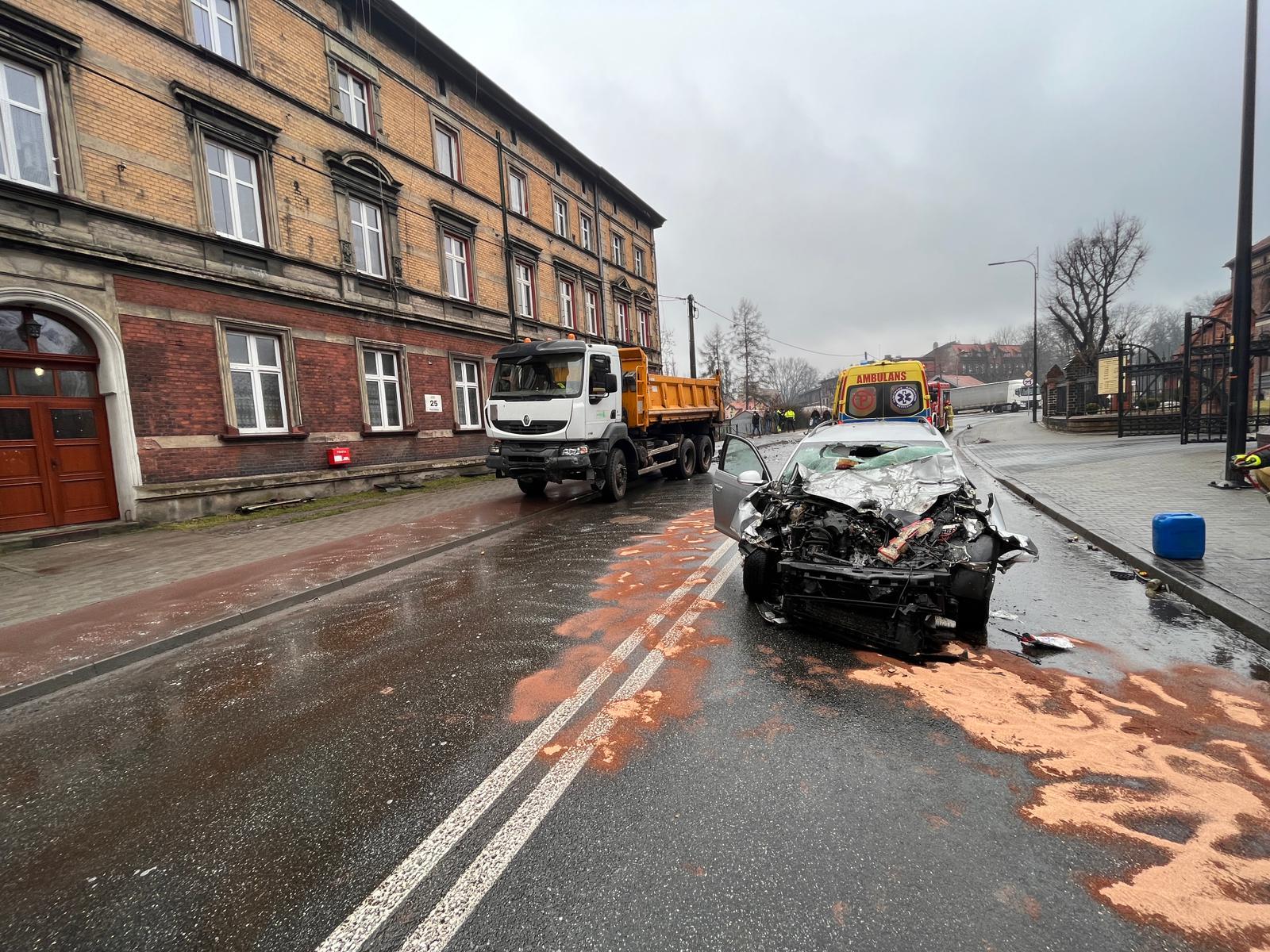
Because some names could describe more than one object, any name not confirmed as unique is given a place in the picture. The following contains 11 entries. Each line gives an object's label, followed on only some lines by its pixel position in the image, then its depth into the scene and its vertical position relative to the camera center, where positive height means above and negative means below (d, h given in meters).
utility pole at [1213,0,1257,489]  8.77 +1.55
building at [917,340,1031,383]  94.44 +7.89
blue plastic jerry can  5.55 -1.32
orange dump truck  10.69 +0.28
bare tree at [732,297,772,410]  45.75 +5.34
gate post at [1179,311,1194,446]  14.84 +0.01
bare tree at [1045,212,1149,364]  39.31 +8.28
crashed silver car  3.87 -0.97
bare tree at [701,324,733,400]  46.75 +5.02
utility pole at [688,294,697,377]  30.38 +4.73
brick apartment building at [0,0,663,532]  9.12 +3.92
